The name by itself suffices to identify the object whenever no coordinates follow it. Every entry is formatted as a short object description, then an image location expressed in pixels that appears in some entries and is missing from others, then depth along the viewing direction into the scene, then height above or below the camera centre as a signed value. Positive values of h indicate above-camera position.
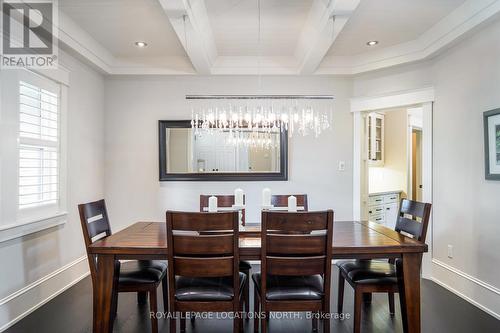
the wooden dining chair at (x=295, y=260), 1.86 -0.58
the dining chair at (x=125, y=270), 2.21 -0.80
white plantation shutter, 2.61 +0.21
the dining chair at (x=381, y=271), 2.21 -0.79
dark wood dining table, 2.03 -0.58
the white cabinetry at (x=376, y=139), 4.96 +0.51
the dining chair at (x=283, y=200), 3.13 -0.33
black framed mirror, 3.96 +0.18
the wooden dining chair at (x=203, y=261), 1.85 -0.57
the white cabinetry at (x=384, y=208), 4.69 -0.62
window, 2.40 +0.16
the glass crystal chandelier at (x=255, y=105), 3.87 +0.85
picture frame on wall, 2.56 +0.23
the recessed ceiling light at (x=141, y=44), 3.40 +1.42
